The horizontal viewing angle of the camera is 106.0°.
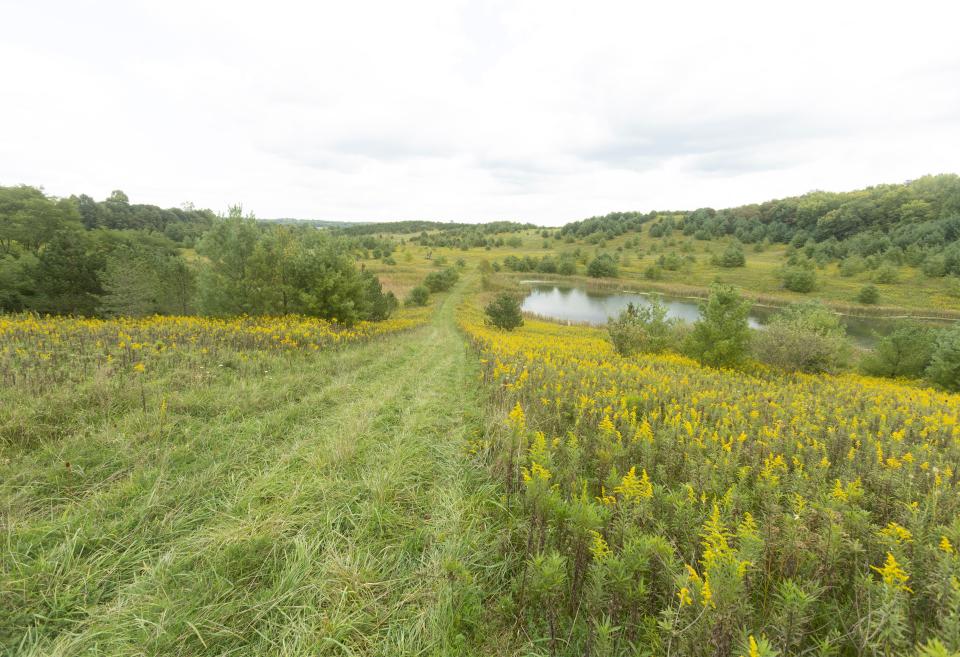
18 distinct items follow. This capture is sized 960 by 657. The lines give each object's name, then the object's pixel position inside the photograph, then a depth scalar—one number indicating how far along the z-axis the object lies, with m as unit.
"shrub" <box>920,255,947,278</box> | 59.62
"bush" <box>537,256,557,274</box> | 93.31
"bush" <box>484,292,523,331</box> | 26.47
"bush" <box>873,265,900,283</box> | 61.96
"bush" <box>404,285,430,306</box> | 47.19
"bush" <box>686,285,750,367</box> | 16.62
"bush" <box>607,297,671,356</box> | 17.89
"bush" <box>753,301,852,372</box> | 15.99
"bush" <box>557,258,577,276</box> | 89.75
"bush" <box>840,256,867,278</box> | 66.88
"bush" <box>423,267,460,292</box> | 58.05
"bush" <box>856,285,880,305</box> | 55.19
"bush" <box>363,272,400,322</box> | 29.69
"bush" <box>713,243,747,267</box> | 79.44
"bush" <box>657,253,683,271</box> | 84.06
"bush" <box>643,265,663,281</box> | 80.25
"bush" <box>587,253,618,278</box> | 85.12
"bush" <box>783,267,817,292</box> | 61.89
